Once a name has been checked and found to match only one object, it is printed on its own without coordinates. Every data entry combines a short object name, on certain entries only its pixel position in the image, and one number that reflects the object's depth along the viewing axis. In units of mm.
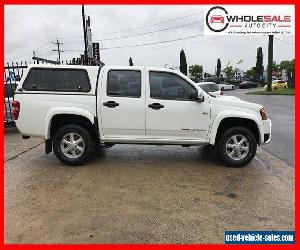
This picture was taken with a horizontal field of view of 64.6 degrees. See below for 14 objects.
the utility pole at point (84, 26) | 13524
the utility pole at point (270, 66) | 27378
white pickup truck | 4567
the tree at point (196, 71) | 57368
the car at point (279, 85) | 31910
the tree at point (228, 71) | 62732
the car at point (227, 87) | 38470
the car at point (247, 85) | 40298
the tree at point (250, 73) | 56717
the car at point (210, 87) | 13133
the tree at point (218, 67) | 59777
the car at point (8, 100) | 7451
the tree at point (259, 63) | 54100
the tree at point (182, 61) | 52438
